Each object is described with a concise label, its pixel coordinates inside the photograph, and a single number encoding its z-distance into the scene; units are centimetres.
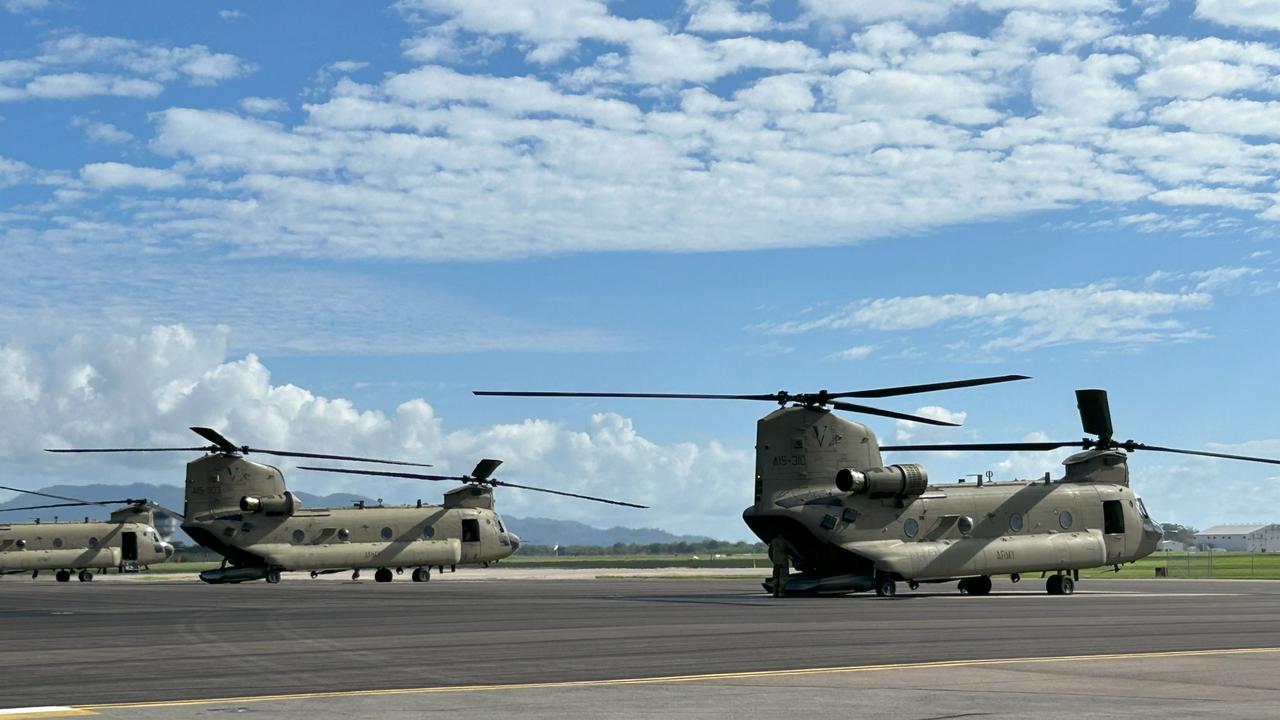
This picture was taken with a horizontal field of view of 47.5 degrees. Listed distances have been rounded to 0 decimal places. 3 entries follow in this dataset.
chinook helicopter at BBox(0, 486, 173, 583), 7988
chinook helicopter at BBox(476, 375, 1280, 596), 4231
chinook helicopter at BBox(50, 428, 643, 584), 6544
